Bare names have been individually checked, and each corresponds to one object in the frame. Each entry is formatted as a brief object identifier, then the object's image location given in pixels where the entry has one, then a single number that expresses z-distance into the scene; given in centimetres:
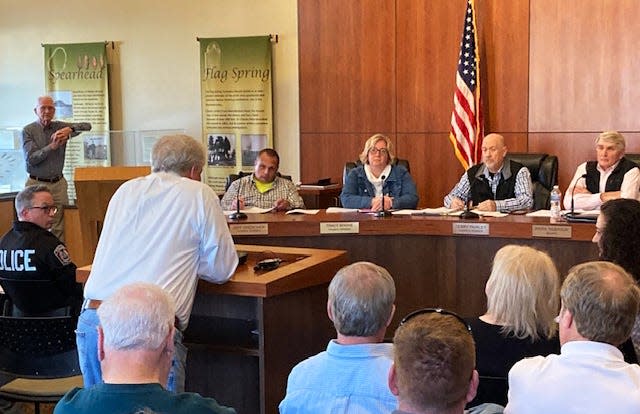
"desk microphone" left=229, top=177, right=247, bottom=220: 534
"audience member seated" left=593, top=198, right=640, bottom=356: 288
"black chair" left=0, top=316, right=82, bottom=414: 322
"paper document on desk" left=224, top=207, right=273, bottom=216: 564
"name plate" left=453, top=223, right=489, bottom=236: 495
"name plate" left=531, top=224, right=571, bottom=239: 475
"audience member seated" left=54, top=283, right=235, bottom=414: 182
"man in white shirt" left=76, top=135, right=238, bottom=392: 308
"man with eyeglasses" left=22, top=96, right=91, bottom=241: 749
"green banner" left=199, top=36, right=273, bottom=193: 886
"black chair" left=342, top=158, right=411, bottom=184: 614
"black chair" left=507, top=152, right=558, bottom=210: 589
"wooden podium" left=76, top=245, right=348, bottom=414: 332
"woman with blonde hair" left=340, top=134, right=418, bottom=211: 581
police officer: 381
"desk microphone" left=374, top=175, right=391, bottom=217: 529
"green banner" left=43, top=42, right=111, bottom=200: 952
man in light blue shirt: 215
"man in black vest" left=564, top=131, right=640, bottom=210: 550
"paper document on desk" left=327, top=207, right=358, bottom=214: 556
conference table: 500
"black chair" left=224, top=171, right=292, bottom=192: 673
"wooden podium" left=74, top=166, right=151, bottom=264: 637
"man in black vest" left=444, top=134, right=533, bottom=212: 564
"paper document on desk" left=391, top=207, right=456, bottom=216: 530
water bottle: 507
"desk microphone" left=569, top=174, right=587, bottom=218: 510
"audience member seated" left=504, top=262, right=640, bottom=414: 194
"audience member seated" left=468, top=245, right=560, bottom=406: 250
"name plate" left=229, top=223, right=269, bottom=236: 516
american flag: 723
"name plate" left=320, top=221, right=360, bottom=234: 510
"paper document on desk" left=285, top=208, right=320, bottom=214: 556
